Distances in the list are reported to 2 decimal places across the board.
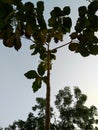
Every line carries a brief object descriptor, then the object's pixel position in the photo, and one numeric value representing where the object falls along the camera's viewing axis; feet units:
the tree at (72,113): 61.66
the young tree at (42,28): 3.97
